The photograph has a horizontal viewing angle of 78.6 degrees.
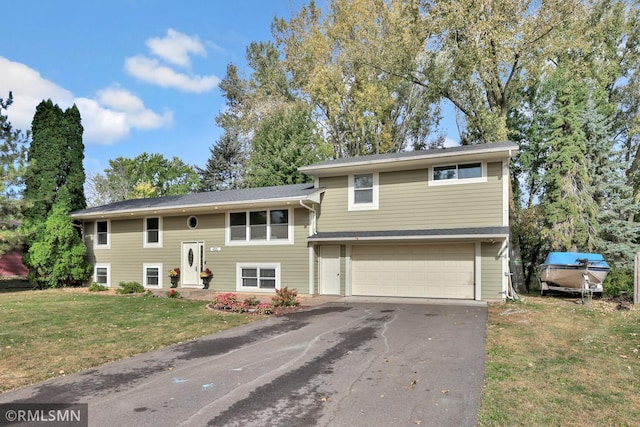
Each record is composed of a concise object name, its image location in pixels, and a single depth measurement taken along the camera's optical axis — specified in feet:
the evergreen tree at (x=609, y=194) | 55.62
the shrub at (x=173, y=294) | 46.70
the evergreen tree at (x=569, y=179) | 55.88
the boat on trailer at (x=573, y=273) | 43.01
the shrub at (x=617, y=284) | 46.46
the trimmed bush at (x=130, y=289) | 51.62
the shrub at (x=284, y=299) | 37.17
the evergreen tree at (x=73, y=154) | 60.80
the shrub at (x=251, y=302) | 36.47
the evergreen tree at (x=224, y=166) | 103.35
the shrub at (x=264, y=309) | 34.45
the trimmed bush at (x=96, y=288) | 55.21
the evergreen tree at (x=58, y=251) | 56.90
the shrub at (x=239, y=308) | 35.12
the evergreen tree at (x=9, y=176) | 46.45
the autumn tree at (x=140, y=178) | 137.69
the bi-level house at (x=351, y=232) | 41.83
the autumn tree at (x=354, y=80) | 84.23
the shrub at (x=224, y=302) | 36.04
